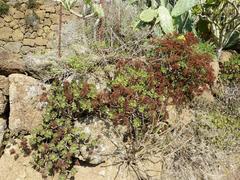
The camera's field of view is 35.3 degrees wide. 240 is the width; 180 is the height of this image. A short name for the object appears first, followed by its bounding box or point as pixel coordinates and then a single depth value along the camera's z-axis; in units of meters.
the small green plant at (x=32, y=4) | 7.41
